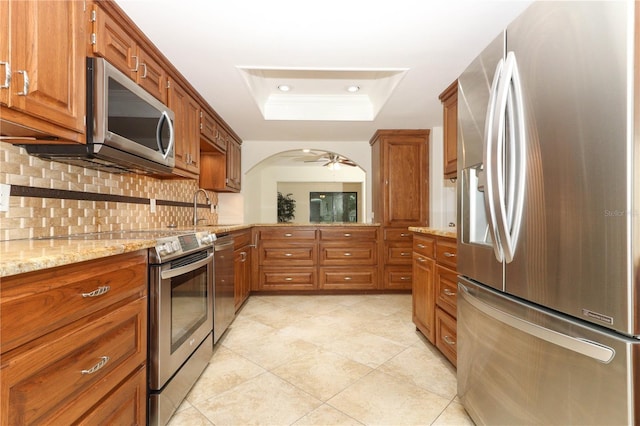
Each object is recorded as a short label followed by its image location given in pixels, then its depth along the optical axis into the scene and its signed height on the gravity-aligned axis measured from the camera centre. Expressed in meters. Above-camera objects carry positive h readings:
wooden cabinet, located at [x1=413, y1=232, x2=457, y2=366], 2.01 -0.57
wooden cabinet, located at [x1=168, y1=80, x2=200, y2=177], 2.38 +0.72
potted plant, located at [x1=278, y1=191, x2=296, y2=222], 7.14 +0.14
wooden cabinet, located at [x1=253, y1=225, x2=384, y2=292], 4.03 -0.60
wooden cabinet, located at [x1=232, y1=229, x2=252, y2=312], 3.12 -0.57
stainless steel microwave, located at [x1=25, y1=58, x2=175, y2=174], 1.46 +0.47
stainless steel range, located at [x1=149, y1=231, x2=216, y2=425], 1.47 -0.59
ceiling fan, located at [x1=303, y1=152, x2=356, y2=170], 6.36 +1.17
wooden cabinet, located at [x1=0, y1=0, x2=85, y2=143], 1.08 +0.58
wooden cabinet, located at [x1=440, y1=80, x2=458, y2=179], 2.46 +0.71
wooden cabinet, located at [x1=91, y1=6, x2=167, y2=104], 1.51 +0.92
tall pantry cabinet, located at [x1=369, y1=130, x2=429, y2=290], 4.11 +0.24
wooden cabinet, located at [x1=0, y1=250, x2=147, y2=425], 0.80 -0.42
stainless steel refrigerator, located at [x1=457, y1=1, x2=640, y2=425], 0.79 -0.01
